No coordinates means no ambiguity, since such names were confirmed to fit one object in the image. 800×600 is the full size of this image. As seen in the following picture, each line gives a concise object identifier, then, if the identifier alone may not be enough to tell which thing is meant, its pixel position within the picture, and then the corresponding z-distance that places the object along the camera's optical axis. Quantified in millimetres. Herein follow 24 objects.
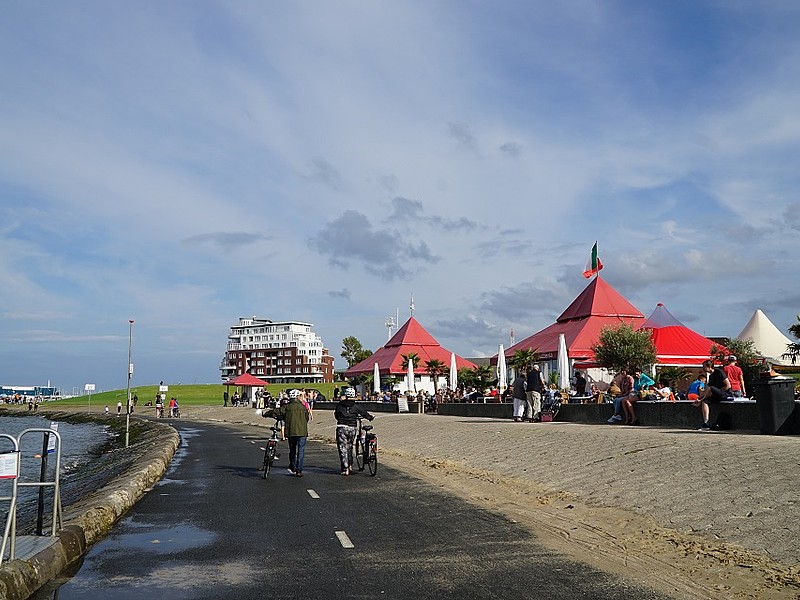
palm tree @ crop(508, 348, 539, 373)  52084
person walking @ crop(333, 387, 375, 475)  17906
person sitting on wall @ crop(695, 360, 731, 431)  18938
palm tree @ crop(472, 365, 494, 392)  70875
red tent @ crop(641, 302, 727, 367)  47062
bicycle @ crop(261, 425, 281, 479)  17814
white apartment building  177875
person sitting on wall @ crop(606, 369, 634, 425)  23956
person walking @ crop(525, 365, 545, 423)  26953
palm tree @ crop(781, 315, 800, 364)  50156
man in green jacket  17578
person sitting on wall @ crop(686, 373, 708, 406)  22339
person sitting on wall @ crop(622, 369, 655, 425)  23141
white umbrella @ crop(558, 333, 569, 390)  38281
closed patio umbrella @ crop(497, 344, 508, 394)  42900
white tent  70125
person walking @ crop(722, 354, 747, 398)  20436
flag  61938
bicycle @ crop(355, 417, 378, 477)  17766
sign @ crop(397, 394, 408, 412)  47844
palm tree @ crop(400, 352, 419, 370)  71538
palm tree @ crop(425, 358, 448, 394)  73250
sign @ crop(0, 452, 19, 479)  7953
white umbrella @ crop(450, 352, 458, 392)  53562
